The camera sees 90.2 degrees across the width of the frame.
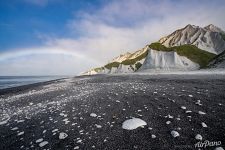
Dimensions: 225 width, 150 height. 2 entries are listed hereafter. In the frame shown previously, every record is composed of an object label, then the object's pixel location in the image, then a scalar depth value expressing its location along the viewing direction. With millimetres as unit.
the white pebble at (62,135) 3834
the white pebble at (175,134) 3442
